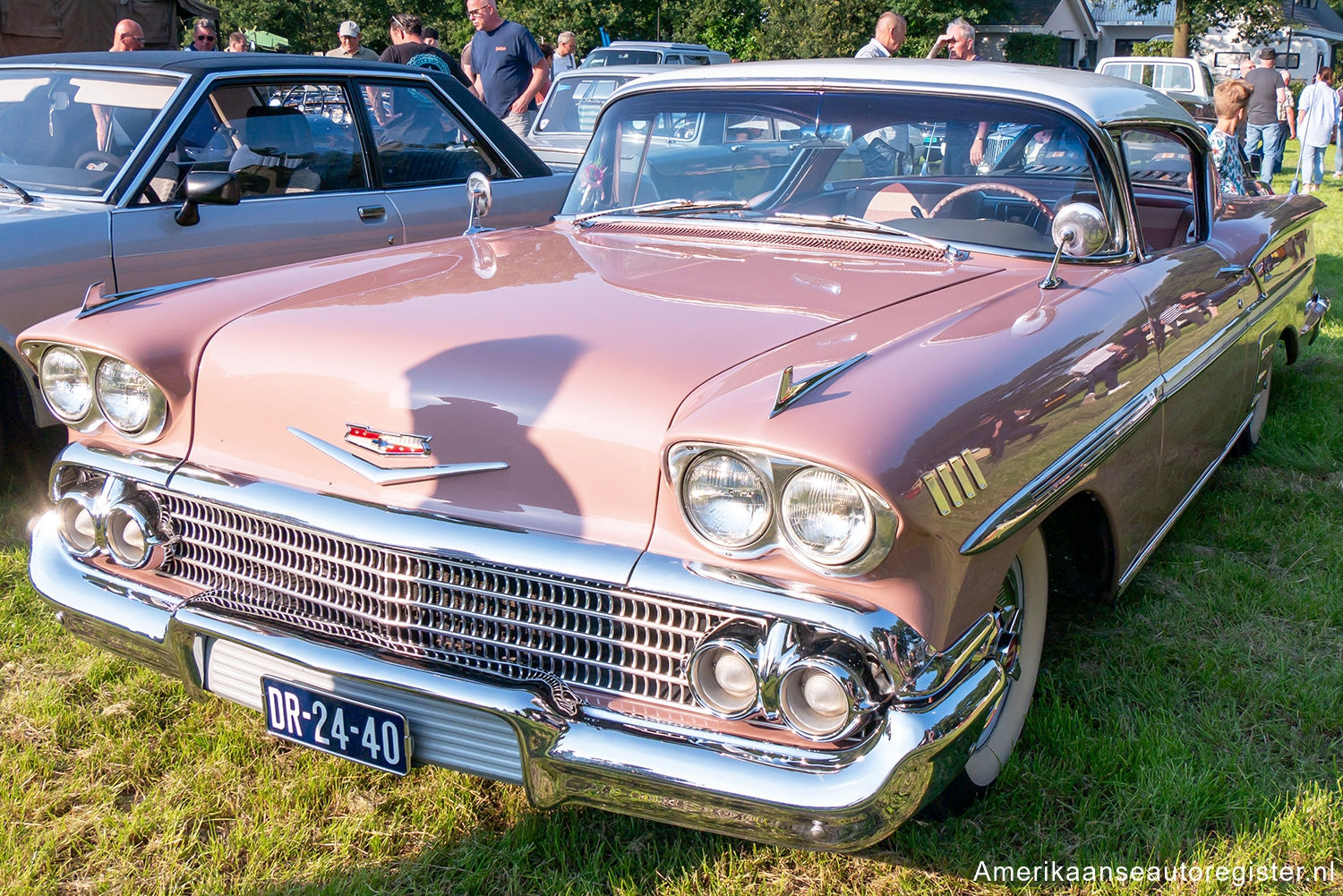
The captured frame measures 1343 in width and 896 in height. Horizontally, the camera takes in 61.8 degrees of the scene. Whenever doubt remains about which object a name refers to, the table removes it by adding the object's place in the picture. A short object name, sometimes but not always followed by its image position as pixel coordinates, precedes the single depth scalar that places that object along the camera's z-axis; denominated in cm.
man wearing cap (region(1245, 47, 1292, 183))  1305
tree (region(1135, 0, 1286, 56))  2433
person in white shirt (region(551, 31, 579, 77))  1371
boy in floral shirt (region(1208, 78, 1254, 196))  526
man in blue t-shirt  831
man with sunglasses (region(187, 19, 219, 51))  891
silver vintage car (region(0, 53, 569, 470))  371
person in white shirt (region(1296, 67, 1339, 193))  1258
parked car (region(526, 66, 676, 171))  833
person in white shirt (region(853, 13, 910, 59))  752
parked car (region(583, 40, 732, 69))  1847
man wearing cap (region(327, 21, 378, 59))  842
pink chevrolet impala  174
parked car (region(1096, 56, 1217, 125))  1388
